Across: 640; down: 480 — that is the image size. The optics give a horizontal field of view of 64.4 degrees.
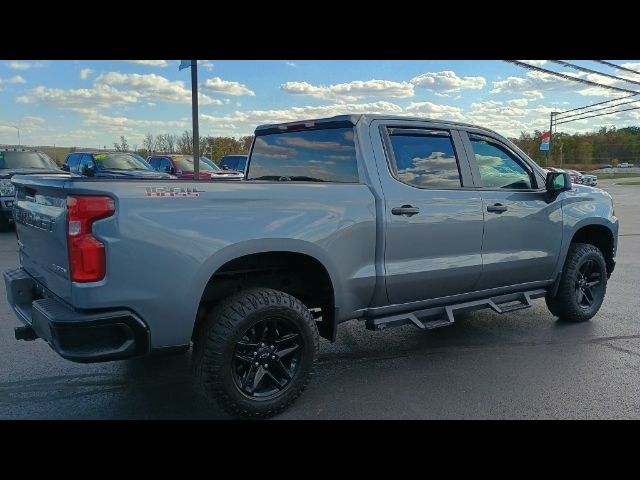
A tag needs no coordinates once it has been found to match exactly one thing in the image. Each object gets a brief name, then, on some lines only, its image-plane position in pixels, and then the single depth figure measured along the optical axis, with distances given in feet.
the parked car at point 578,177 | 104.12
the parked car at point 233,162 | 65.31
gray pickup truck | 9.02
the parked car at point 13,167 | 36.45
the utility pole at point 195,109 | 36.83
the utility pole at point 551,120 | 167.68
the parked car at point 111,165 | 43.42
